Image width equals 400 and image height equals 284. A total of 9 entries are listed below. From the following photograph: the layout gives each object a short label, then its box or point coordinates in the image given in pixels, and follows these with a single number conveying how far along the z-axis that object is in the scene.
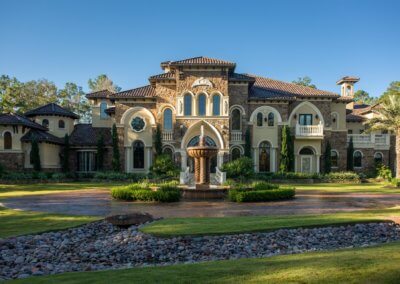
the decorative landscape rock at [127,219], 12.38
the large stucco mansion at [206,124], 35.84
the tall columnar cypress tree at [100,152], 37.91
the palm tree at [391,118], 32.53
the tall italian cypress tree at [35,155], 35.56
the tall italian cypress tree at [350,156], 40.00
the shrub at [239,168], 31.83
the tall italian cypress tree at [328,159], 38.31
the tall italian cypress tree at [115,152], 37.00
